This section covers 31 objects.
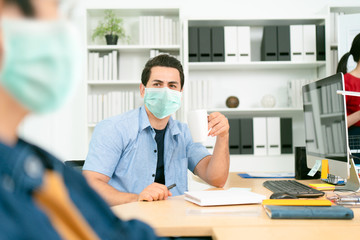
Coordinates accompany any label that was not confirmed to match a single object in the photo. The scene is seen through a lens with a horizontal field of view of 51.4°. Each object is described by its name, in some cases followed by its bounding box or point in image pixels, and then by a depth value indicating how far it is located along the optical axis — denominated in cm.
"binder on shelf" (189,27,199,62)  327
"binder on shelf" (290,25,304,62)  332
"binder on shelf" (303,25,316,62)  332
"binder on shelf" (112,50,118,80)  338
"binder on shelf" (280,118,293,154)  330
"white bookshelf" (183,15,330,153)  350
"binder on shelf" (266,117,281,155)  329
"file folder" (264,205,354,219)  101
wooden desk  94
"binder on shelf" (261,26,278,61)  331
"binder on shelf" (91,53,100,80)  335
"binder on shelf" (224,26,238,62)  329
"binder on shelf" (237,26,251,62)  330
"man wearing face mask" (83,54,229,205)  163
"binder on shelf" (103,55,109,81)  337
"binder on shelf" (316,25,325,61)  332
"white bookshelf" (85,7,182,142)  333
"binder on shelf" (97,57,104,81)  336
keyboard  131
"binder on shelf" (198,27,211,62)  328
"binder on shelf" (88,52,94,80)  335
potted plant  333
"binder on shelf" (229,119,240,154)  328
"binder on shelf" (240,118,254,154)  328
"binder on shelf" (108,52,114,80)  338
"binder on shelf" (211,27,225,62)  328
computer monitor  145
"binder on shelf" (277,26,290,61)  332
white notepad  118
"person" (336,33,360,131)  210
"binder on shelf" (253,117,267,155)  329
